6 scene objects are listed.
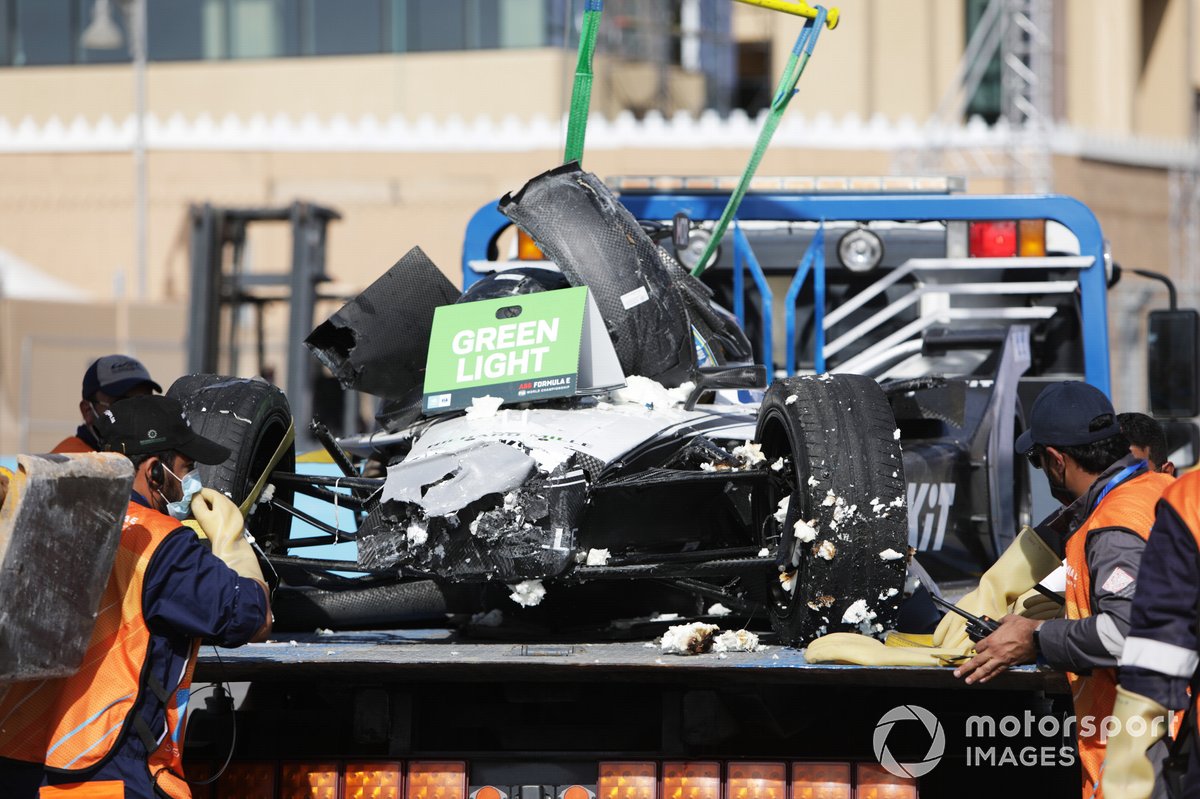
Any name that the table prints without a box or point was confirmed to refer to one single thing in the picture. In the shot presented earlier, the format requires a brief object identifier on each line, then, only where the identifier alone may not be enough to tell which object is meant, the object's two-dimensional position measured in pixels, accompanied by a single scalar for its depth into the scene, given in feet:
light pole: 202.80
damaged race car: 32.37
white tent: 206.49
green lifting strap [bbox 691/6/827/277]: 44.27
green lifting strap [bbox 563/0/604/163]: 42.09
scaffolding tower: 188.03
